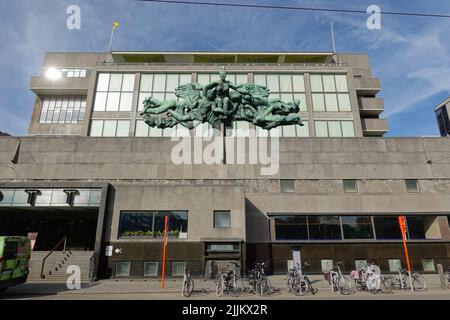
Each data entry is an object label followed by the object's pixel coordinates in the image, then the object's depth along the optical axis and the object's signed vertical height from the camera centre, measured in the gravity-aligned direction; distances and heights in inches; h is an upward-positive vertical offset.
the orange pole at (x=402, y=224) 700.5 +70.0
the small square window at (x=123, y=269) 850.1 -41.5
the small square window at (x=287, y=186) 1055.6 +237.8
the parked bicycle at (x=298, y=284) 559.9 -56.7
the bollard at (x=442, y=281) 601.4 -53.7
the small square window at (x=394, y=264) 925.2 -30.8
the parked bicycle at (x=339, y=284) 572.5 -57.7
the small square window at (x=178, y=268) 849.5 -38.8
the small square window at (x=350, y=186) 1059.4 +238.5
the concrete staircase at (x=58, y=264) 799.1 -26.8
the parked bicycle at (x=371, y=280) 576.7 -51.5
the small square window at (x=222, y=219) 890.1 +103.6
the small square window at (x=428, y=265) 927.7 -34.2
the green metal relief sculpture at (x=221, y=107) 1154.0 +572.8
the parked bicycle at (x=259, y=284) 564.4 -55.8
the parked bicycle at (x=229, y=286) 562.3 -59.2
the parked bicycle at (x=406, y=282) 611.2 -57.2
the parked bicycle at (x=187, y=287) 558.6 -60.5
